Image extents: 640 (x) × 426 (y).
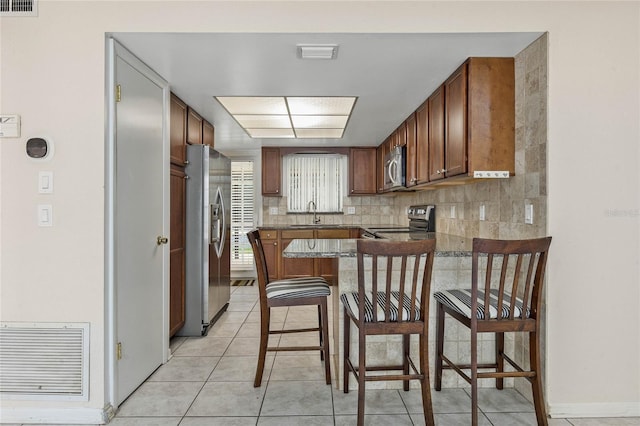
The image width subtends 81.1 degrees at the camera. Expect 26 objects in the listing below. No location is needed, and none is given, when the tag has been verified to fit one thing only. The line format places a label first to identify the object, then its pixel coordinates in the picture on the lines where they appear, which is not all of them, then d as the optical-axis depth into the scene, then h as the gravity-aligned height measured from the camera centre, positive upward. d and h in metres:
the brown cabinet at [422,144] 3.26 +0.60
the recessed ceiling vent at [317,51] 2.20 +0.95
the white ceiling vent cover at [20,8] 2.03 +1.10
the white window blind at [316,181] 5.98 +0.46
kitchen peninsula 2.36 -0.51
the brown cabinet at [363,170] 5.72 +0.61
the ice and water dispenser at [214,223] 3.47 -0.13
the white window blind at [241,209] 6.08 +0.01
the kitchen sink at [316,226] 5.46 -0.24
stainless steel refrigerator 3.34 -0.28
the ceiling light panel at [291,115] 3.34 +0.98
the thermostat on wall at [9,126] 2.02 +0.45
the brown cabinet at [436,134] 2.87 +0.61
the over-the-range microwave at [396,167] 3.99 +0.48
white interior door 2.18 -0.09
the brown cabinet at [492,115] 2.39 +0.61
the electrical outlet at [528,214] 2.21 -0.02
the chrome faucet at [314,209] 5.97 +0.01
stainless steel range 4.00 -0.20
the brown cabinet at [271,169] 5.72 +0.62
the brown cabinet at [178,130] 3.02 +0.67
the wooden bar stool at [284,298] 2.32 -0.55
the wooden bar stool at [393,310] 1.77 -0.52
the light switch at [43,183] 2.04 +0.14
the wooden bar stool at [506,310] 1.79 -0.51
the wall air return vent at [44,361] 2.01 -0.82
